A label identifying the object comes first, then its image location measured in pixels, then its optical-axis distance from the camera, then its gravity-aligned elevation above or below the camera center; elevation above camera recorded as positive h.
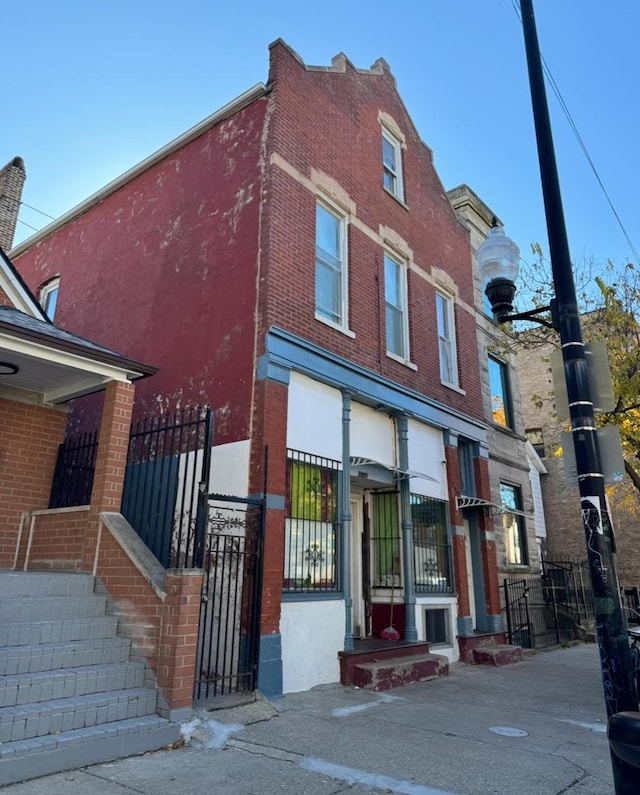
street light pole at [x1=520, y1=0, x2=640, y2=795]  4.17 +1.02
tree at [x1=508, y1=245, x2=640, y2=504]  13.33 +5.59
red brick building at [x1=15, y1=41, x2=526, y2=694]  8.78 +4.40
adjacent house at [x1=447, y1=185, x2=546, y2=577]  15.73 +4.15
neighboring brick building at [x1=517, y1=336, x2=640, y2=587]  23.98 +3.58
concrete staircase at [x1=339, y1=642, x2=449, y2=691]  8.51 -1.04
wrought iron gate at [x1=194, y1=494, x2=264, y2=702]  7.19 -0.06
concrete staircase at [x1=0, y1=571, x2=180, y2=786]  4.63 -0.80
